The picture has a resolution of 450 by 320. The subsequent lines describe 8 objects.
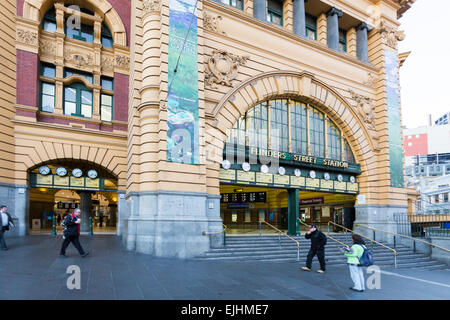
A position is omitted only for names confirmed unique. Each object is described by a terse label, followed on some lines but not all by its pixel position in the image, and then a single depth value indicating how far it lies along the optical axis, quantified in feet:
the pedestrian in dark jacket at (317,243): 37.11
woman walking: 28.43
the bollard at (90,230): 69.56
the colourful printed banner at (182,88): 48.47
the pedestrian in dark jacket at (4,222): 41.44
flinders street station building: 49.37
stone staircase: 47.07
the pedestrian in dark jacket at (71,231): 37.45
